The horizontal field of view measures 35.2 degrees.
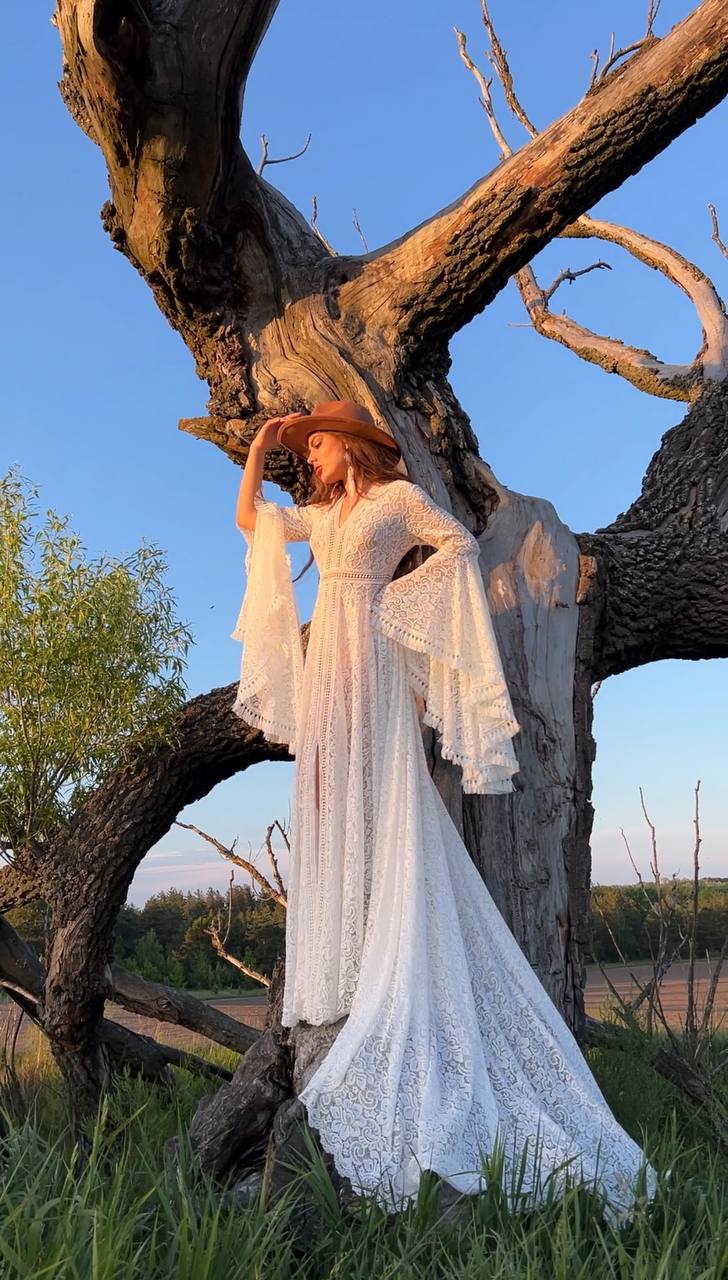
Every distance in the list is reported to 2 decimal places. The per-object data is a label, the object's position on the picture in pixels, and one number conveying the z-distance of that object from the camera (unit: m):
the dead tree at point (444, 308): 4.48
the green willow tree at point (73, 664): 5.39
